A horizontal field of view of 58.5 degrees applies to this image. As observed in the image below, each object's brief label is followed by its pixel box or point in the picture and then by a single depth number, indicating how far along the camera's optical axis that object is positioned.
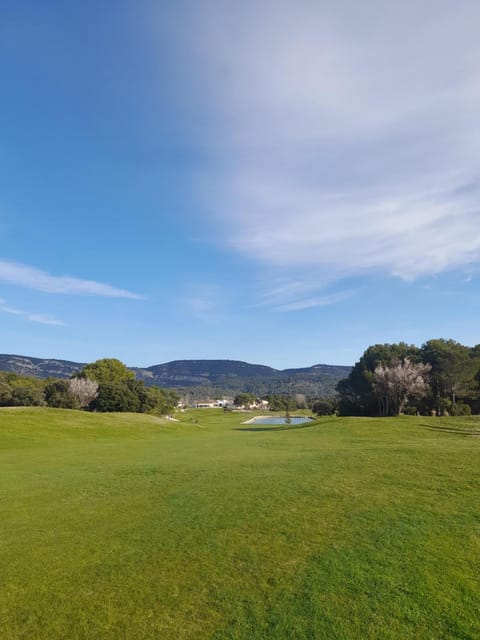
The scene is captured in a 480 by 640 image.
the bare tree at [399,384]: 54.84
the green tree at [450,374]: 60.31
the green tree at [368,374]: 67.00
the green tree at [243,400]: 184.75
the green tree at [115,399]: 70.25
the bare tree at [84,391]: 70.06
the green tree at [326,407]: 92.06
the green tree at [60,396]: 70.94
